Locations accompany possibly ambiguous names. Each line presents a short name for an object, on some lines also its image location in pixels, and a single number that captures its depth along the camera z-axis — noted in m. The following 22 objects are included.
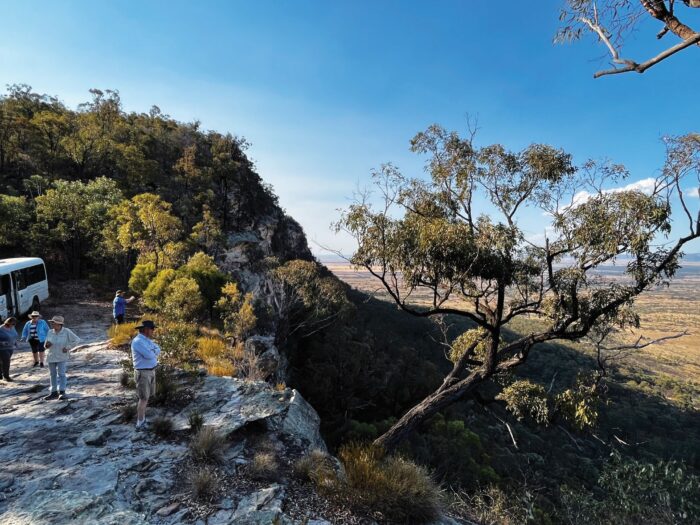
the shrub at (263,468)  5.54
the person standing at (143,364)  6.46
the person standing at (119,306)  13.12
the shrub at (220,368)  9.65
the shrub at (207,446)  5.73
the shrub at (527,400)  9.80
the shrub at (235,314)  14.21
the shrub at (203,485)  4.90
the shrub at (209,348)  10.92
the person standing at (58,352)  7.33
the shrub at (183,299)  13.24
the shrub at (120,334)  11.46
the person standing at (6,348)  8.73
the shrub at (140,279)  16.27
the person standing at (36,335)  10.09
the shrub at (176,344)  9.68
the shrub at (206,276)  16.12
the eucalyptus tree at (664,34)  4.43
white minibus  13.70
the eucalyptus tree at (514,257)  7.33
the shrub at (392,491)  5.12
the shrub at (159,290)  14.48
